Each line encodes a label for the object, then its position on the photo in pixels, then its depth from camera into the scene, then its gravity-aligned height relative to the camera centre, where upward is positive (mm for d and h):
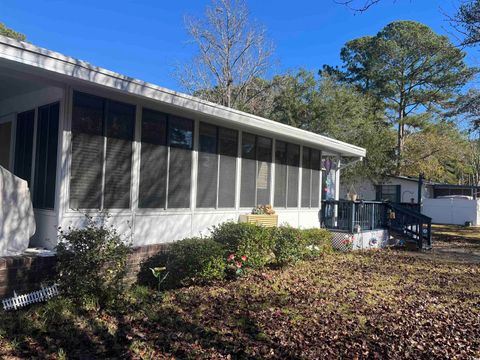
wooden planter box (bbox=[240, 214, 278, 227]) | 8750 -488
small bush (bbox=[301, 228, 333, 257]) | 8955 -955
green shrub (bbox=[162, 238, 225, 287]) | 6102 -1043
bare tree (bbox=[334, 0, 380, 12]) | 5025 +2471
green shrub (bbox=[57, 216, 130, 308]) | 4793 -930
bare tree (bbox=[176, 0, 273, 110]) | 18641 +6205
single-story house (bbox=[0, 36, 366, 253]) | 5520 +725
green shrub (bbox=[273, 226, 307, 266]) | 7707 -917
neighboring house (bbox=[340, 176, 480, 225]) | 24250 +265
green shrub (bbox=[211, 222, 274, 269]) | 6848 -763
